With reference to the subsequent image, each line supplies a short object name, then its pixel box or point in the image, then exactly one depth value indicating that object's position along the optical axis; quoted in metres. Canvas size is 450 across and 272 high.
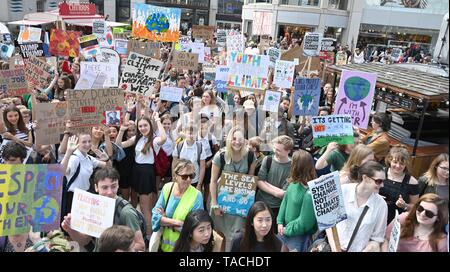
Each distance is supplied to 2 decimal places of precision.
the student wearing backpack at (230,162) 4.45
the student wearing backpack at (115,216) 3.32
